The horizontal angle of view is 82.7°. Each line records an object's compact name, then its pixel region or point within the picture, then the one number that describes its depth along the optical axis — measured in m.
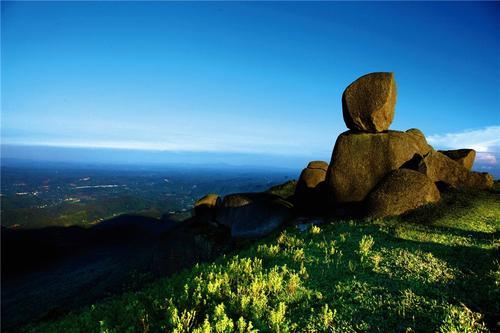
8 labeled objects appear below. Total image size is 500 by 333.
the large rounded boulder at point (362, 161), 21.14
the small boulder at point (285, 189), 37.47
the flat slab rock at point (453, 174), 21.62
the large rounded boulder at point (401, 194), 18.22
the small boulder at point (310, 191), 24.28
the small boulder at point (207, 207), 33.13
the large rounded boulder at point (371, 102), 21.73
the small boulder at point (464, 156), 24.18
